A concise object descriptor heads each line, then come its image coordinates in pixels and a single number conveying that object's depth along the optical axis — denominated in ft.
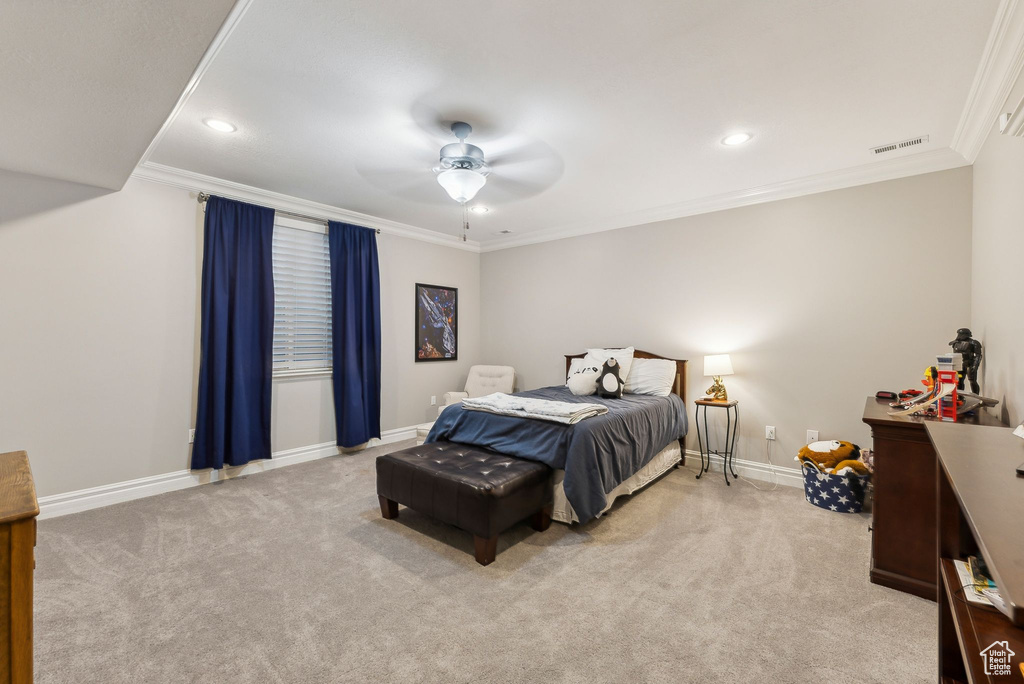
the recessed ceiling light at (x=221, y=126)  8.47
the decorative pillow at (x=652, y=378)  13.11
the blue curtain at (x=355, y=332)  14.38
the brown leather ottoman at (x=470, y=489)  7.64
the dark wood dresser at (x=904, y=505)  6.64
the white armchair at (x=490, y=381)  17.17
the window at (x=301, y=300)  13.34
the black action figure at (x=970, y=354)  7.51
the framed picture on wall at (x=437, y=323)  17.08
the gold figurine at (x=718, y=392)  12.51
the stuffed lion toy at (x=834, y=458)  9.88
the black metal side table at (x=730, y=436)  12.60
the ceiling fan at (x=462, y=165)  8.92
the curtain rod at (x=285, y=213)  11.60
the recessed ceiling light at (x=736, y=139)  9.01
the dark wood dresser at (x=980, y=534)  2.22
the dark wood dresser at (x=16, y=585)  3.18
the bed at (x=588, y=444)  8.68
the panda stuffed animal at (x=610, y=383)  12.65
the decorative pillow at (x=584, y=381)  13.02
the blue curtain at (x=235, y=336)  11.61
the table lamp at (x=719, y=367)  12.14
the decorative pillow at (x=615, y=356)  13.76
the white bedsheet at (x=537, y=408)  9.27
